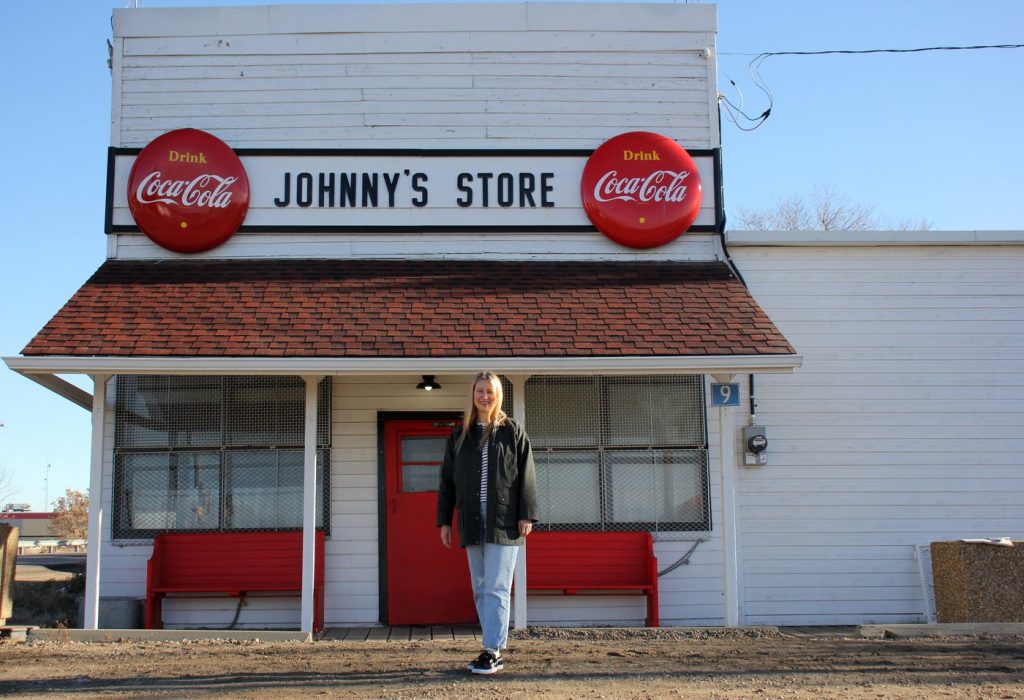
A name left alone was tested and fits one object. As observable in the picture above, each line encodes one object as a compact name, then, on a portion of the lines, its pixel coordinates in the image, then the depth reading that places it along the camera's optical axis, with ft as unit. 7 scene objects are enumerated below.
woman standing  19.36
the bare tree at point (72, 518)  168.05
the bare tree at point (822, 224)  104.37
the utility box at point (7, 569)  27.55
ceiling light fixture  29.94
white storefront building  29.81
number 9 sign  28.30
